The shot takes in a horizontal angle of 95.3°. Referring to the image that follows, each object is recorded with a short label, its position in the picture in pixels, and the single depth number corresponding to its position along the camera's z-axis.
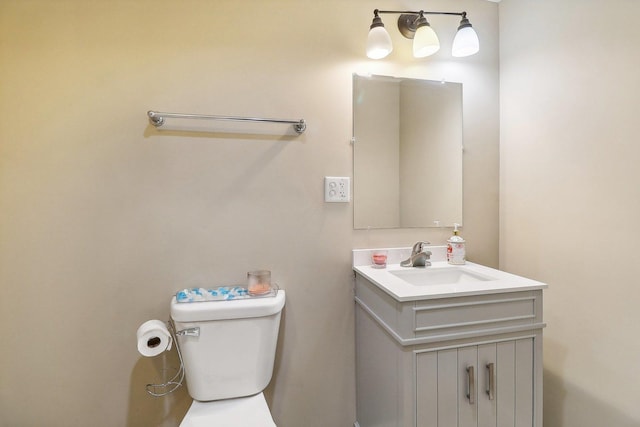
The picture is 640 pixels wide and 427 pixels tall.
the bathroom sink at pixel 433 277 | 0.99
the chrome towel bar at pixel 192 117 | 1.19
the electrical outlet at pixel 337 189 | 1.36
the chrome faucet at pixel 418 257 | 1.36
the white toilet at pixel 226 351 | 1.10
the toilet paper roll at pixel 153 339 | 1.07
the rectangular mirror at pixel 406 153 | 1.41
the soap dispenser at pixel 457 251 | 1.41
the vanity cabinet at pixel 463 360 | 0.96
